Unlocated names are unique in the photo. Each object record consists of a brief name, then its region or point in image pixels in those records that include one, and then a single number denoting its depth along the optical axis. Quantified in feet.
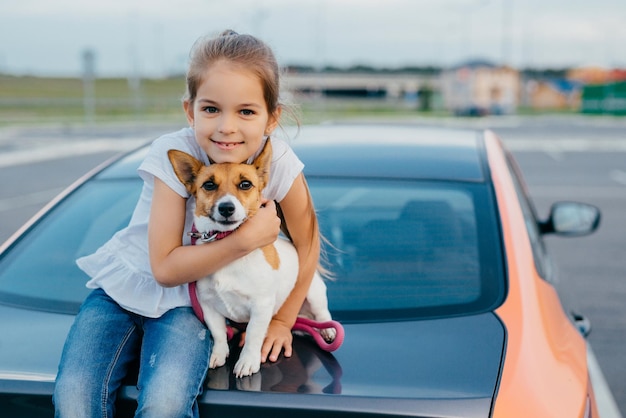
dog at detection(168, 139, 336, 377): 6.45
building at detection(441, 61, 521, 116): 197.03
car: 5.82
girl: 6.30
